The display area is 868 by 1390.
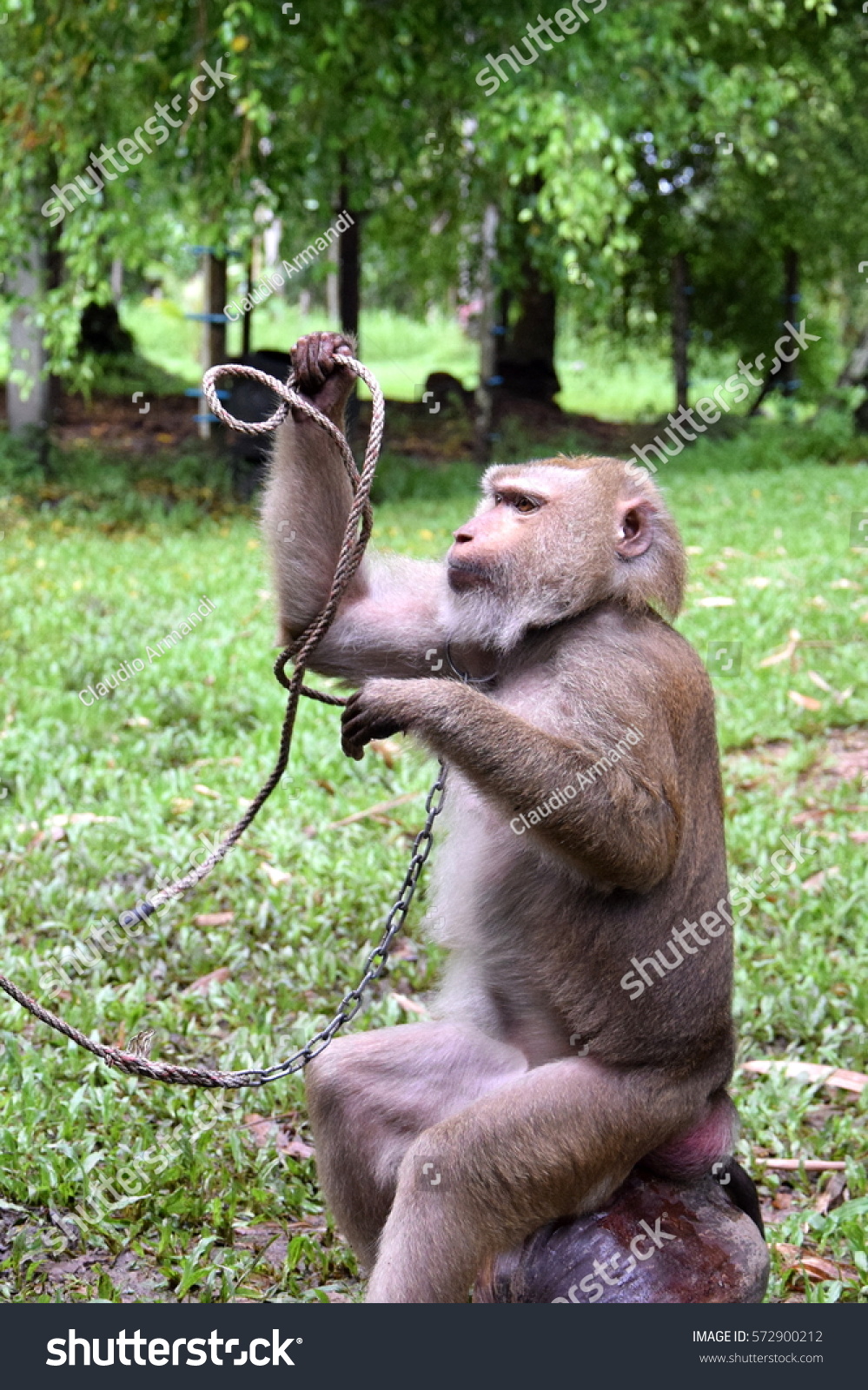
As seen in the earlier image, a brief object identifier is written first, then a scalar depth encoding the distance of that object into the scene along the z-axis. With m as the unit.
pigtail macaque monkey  2.81
